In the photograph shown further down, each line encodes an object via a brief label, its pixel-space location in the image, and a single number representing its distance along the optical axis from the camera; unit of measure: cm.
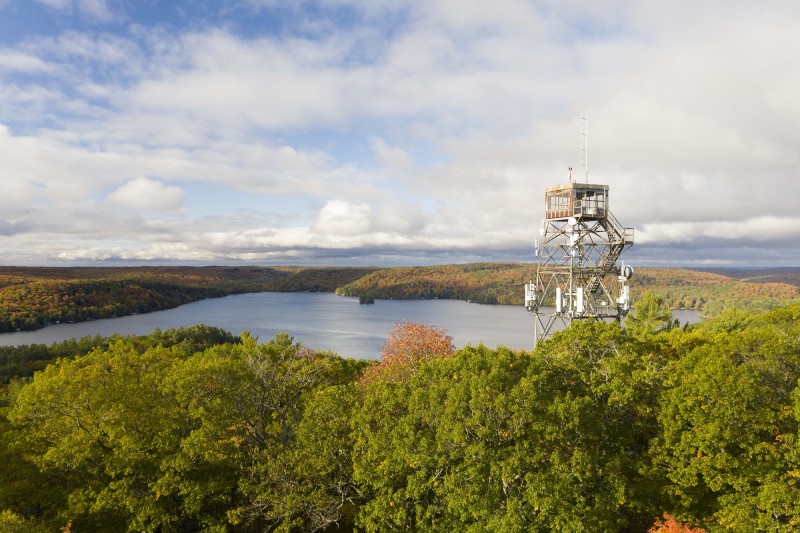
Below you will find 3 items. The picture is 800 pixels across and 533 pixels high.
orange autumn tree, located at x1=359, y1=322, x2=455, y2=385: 2452
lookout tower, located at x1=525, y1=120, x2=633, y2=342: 3238
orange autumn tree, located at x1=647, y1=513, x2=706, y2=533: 1505
